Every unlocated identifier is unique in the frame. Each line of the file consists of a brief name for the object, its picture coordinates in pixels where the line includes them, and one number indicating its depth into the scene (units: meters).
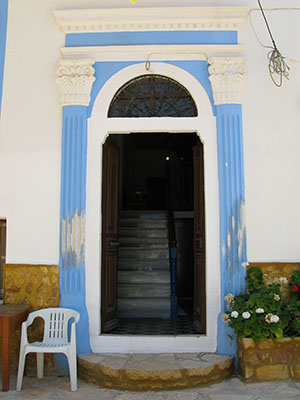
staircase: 6.45
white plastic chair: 3.95
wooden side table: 4.00
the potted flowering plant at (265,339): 4.05
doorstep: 3.98
